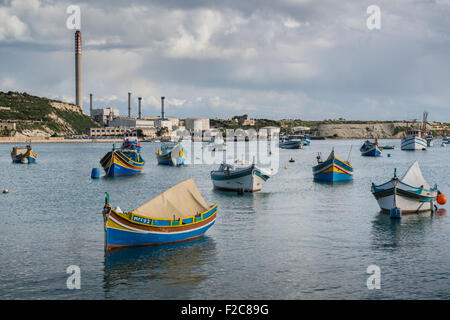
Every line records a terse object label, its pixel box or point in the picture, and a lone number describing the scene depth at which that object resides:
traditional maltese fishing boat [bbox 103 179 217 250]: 26.67
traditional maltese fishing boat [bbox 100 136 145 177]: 76.19
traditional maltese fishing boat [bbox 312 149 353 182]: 65.75
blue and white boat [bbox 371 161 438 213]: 38.25
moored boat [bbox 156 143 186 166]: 102.81
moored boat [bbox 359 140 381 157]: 140.12
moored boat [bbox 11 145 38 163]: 108.56
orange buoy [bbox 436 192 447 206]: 41.68
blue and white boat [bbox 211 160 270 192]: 52.78
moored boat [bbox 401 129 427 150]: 177.38
